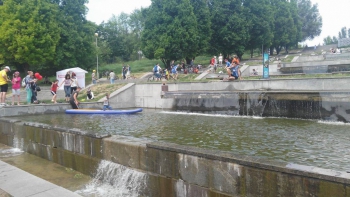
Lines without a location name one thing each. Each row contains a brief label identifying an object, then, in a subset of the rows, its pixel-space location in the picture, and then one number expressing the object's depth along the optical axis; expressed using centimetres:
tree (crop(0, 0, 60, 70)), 3525
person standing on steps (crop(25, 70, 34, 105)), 1778
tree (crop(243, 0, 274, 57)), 4797
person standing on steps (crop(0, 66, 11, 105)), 1485
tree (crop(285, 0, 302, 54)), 6173
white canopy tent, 3195
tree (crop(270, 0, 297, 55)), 5841
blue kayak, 1650
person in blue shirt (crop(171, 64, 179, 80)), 2796
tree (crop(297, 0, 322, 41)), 7906
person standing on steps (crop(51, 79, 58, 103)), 1922
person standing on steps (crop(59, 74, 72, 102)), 1944
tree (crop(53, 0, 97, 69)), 4022
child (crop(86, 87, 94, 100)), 2223
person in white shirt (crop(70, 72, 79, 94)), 1966
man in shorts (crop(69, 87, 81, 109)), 1783
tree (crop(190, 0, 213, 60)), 4294
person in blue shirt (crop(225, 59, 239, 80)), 1928
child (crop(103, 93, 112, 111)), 1770
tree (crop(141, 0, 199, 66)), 4059
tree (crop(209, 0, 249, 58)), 4459
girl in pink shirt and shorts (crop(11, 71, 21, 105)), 1584
